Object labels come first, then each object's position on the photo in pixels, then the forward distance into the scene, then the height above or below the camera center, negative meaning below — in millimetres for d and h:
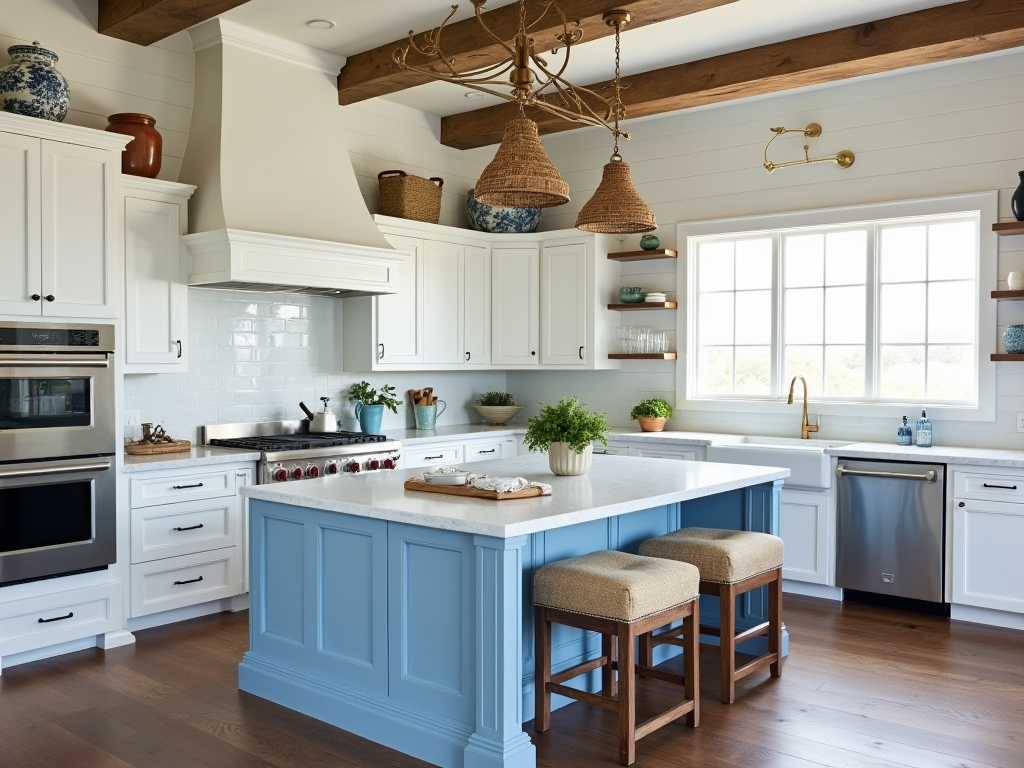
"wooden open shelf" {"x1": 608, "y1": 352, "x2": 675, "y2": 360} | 6383 +85
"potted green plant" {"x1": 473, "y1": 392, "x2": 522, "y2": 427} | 6961 -304
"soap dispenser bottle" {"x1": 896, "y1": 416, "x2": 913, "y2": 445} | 5363 -389
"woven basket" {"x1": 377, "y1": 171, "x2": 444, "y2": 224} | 6105 +1177
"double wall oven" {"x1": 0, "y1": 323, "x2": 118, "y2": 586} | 3984 -379
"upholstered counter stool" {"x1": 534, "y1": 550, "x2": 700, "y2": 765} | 3051 -841
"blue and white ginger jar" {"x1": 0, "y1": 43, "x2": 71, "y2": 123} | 4113 +1302
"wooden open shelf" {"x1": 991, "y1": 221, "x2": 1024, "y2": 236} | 4930 +778
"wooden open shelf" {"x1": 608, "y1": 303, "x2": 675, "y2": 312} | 6410 +449
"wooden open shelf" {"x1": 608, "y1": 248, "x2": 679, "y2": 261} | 6379 +813
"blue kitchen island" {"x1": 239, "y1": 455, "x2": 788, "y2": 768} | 2945 -828
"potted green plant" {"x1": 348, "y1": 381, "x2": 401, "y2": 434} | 6074 -248
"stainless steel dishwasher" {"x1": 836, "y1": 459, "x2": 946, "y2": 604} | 4879 -884
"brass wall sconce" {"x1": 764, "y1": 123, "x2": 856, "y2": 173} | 5652 +1351
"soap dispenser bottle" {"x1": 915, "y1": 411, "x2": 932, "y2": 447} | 5242 -370
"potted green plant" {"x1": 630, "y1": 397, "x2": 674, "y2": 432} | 6336 -323
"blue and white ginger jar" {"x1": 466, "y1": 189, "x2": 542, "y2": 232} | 6766 +1134
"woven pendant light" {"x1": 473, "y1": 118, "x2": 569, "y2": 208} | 3059 +678
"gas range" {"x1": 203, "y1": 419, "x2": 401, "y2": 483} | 4941 -463
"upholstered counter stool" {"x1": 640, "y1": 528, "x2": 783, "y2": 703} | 3594 -837
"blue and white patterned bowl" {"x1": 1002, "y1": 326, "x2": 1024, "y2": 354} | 4953 +164
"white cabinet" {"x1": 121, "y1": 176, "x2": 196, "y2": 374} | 4684 +487
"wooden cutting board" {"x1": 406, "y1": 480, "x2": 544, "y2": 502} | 3327 -464
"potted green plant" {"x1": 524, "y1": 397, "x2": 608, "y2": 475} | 3889 -286
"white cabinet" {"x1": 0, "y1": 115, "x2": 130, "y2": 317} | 4027 +687
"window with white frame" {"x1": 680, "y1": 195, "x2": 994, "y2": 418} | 5410 +399
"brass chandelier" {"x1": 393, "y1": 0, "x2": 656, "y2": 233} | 3061 +691
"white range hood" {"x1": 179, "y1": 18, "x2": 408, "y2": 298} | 4867 +1096
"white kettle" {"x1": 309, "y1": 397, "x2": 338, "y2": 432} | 5750 -348
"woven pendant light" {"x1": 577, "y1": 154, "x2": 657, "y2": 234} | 3574 +647
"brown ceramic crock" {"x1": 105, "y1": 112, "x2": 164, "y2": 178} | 4668 +1175
